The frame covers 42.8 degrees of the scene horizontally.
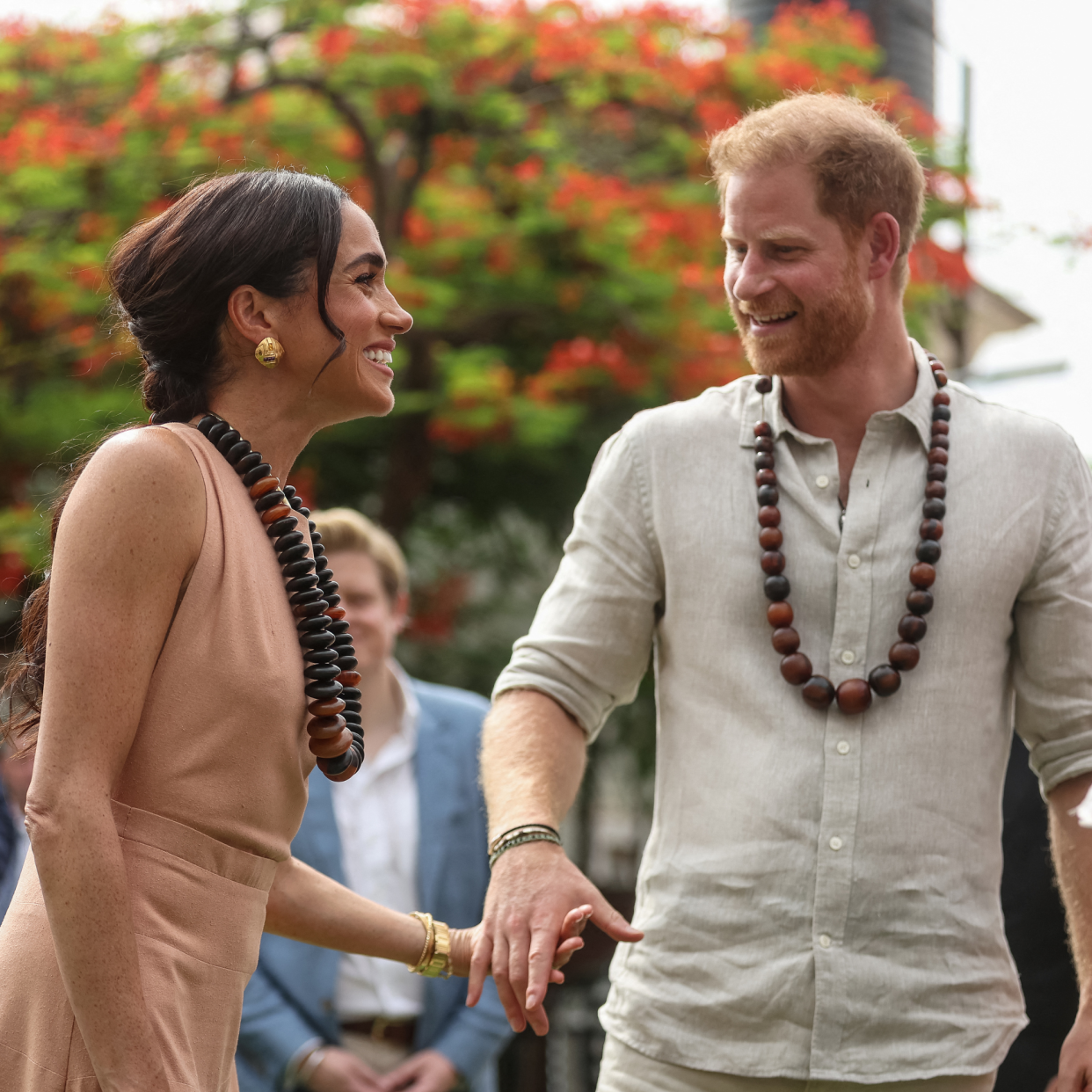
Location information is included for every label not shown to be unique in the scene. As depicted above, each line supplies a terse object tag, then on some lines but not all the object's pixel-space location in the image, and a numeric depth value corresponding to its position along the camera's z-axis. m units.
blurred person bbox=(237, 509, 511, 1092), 3.61
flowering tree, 6.70
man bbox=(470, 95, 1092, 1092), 2.44
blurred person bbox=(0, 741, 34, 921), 4.25
